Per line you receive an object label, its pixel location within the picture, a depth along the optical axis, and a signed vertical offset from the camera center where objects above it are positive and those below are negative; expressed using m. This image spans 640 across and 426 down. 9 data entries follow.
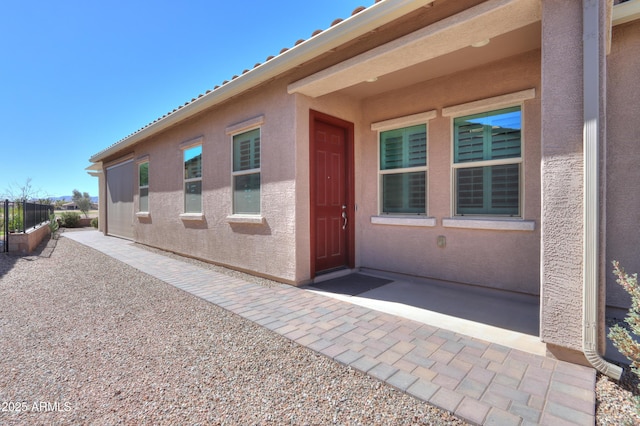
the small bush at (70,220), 18.72 -0.57
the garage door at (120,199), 11.26 +0.49
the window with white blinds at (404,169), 5.11 +0.70
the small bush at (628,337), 1.74 -0.86
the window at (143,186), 9.80 +0.81
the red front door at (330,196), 5.33 +0.24
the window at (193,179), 7.36 +0.79
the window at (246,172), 5.76 +0.75
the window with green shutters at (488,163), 4.20 +0.67
